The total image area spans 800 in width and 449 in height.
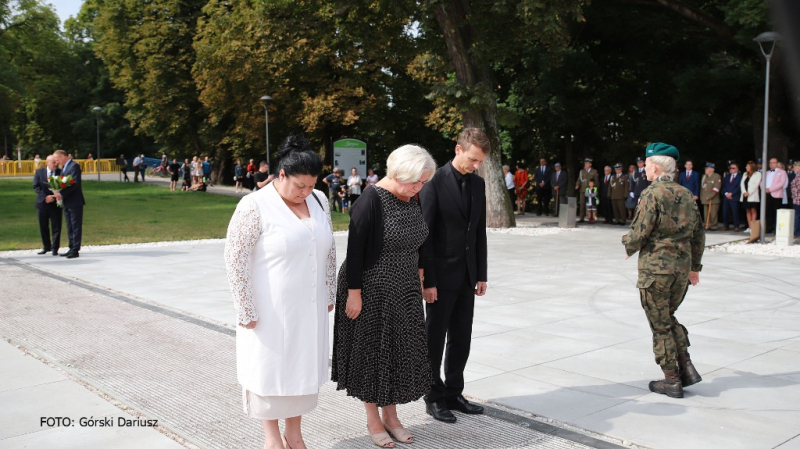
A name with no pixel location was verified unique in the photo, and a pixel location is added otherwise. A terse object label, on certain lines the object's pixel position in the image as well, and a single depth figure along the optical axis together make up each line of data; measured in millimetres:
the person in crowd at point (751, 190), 18969
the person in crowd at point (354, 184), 26892
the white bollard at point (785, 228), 16688
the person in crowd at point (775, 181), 19141
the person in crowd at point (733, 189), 20109
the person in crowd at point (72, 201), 13609
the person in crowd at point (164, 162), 52628
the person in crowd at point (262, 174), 21953
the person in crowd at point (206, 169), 41416
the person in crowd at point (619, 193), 23266
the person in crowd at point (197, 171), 39469
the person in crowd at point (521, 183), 27653
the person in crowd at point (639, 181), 21712
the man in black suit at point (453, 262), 5043
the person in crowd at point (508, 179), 26394
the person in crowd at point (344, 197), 27141
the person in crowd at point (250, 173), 37938
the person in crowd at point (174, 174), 39562
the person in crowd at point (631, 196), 22562
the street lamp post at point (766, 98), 16125
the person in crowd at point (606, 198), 23688
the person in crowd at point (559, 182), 25953
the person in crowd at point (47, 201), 13678
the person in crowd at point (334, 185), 27344
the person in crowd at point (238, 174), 39219
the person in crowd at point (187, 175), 39625
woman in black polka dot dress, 4504
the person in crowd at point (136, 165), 46050
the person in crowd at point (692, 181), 21141
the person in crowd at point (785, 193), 19239
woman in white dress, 4035
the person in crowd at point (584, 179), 24078
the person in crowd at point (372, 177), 27636
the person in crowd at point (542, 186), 26531
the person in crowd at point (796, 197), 18281
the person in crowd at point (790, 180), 19377
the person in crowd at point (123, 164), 46250
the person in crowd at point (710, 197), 20750
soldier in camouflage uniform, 5566
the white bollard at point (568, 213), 22266
